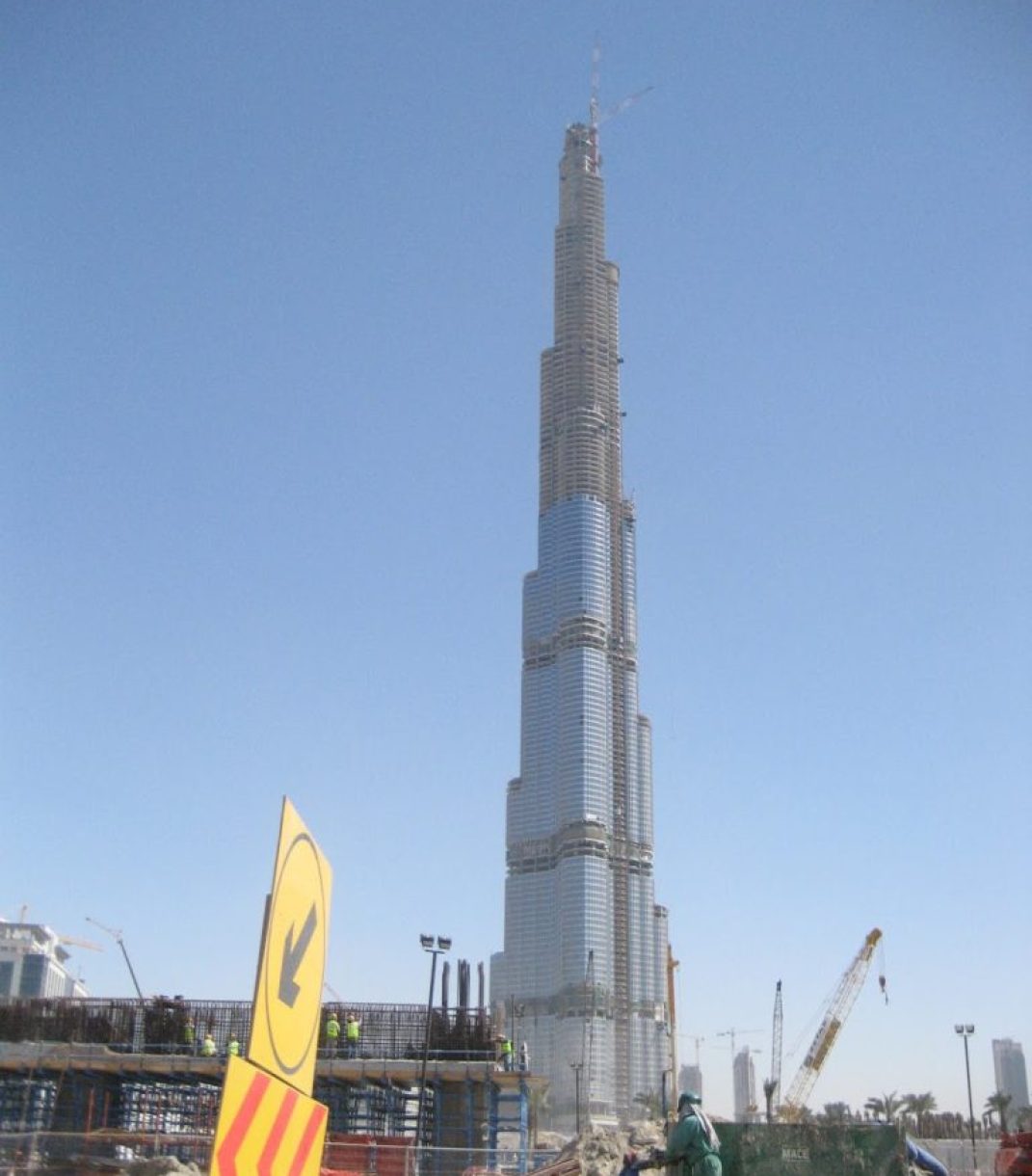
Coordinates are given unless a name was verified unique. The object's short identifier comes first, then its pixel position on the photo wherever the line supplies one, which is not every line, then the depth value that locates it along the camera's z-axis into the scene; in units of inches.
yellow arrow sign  171.0
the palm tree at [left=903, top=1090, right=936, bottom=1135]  3759.8
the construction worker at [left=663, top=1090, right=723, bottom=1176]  394.9
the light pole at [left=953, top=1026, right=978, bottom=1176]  2422.5
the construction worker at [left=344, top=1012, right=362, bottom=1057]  1374.3
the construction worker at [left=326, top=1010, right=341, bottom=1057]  1374.3
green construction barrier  588.7
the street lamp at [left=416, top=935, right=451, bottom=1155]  1278.3
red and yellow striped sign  162.4
